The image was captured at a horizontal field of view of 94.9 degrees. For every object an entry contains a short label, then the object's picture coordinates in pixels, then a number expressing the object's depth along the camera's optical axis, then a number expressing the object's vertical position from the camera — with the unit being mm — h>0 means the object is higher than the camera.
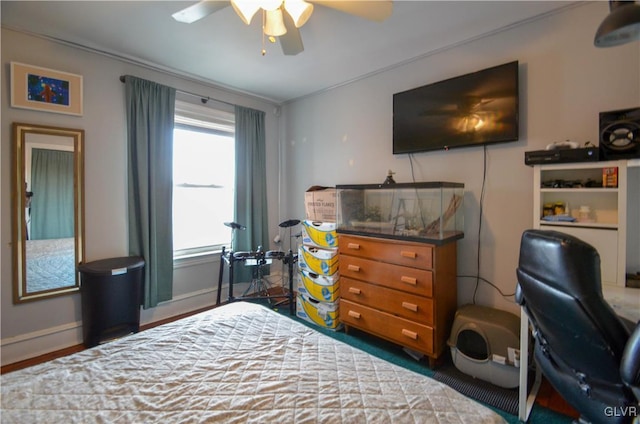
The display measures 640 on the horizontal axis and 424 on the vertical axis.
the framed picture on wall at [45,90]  2188 +919
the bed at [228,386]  883 -619
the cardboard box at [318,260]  2744 -526
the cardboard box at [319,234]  2785 -274
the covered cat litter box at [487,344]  1881 -938
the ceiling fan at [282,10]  1479 +1053
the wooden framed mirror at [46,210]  2225 -26
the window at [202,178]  3178 +328
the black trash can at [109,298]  2330 -749
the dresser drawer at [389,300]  2139 -747
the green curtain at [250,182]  3516 +294
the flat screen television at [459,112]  2137 +760
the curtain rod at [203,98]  3095 +1201
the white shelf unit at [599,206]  1563 -3
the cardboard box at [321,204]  2939 +22
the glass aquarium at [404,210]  2236 -39
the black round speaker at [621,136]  1532 +370
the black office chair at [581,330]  949 -420
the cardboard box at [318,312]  2760 -1040
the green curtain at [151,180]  2713 +250
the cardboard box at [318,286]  2736 -780
